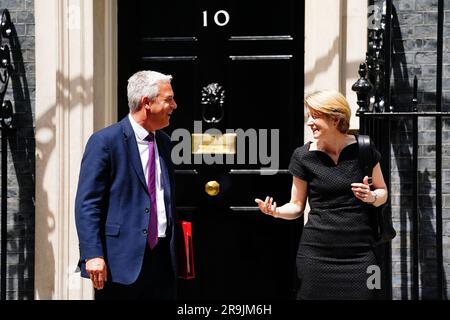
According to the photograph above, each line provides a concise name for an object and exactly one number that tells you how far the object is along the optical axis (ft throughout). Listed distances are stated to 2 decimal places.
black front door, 37.96
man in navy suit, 27.68
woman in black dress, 28.25
